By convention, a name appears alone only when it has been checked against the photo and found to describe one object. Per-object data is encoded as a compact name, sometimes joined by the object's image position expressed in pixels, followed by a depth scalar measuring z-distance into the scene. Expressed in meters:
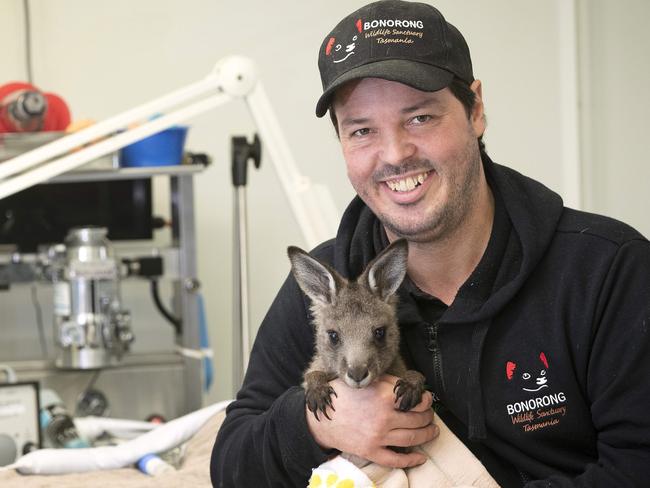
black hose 3.28
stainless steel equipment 3.04
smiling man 1.51
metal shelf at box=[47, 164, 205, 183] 3.21
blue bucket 3.21
